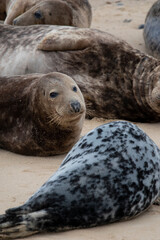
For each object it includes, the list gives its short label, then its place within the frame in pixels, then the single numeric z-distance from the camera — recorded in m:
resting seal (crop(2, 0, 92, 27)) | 16.30
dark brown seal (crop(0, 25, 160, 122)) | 13.11
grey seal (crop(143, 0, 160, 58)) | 17.67
